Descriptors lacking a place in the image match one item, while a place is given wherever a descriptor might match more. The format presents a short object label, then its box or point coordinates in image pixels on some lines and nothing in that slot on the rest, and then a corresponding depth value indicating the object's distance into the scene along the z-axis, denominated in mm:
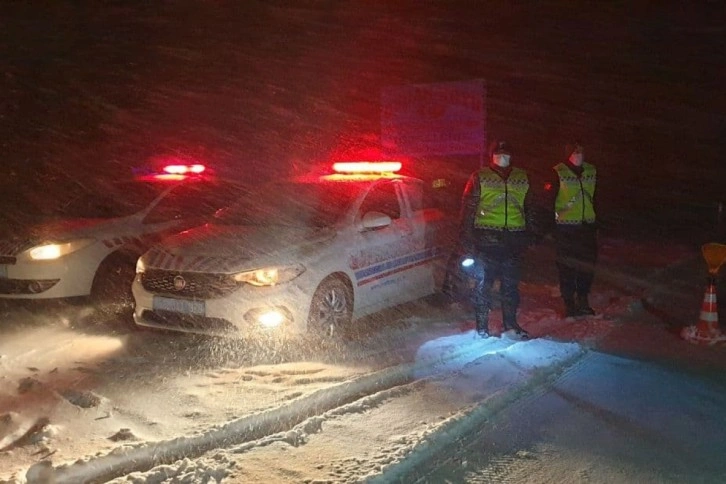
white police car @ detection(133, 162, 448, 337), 6281
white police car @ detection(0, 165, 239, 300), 7535
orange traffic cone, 7074
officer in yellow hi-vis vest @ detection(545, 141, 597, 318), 7562
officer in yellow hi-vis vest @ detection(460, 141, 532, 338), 6809
